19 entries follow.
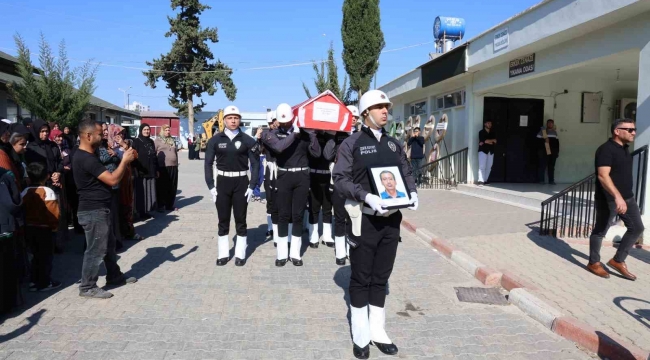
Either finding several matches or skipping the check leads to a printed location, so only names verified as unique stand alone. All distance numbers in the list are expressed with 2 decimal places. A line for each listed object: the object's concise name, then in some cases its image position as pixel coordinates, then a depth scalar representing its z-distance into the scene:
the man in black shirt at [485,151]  13.03
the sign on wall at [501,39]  10.68
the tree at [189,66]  42.06
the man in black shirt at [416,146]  14.95
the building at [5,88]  16.94
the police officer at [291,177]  6.46
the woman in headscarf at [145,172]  9.38
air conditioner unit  12.95
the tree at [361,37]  23.42
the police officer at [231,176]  6.32
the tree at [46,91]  12.80
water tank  18.95
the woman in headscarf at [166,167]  10.62
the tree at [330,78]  28.60
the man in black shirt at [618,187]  5.59
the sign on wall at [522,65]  10.51
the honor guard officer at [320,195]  7.27
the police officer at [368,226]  3.77
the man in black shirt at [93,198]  4.86
